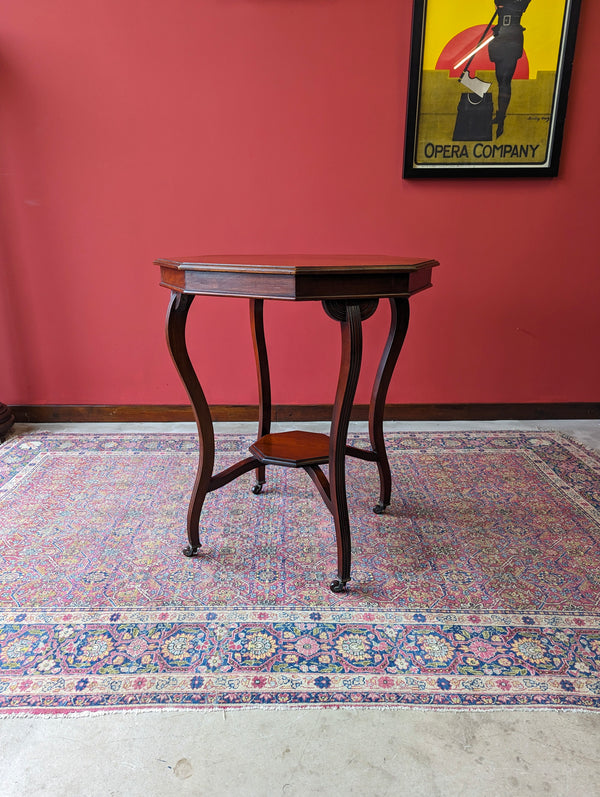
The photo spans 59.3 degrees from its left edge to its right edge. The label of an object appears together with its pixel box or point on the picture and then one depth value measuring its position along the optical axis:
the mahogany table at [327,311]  1.55
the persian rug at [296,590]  1.43
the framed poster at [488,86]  2.83
